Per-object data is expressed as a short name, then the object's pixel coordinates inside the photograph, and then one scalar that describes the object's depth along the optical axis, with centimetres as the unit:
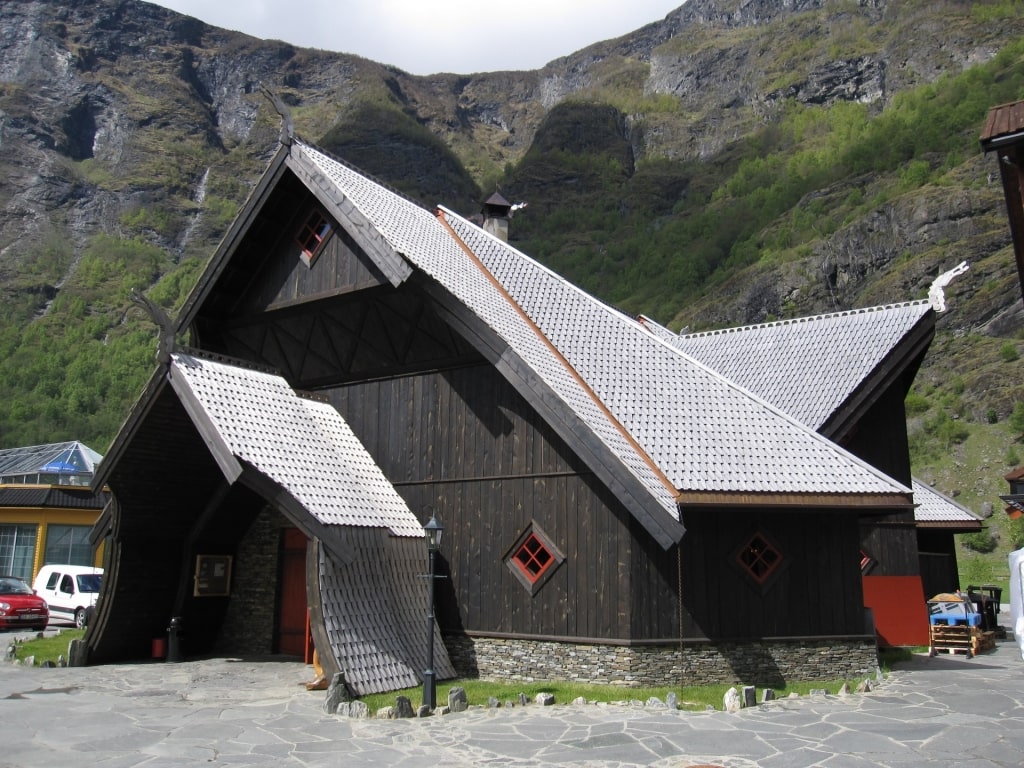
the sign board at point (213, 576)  1584
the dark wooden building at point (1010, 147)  1017
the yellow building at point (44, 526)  2975
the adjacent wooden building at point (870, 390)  1748
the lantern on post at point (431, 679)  1104
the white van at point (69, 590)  2412
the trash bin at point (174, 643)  1500
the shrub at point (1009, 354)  5647
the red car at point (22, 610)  2186
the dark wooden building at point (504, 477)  1251
